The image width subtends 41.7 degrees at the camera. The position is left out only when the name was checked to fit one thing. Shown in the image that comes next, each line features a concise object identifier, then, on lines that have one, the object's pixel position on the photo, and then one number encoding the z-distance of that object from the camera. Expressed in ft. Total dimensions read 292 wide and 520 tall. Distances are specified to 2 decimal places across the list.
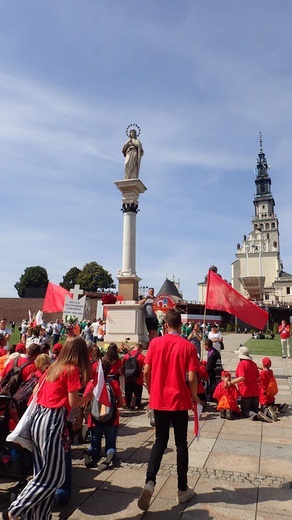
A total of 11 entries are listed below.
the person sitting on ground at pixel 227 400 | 26.02
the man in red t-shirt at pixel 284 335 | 66.54
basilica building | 330.95
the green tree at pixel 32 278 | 298.76
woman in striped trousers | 11.11
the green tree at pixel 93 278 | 277.44
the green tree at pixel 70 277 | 292.61
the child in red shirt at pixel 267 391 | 27.50
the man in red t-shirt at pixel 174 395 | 13.57
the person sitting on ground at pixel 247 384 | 26.40
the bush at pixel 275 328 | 165.39
